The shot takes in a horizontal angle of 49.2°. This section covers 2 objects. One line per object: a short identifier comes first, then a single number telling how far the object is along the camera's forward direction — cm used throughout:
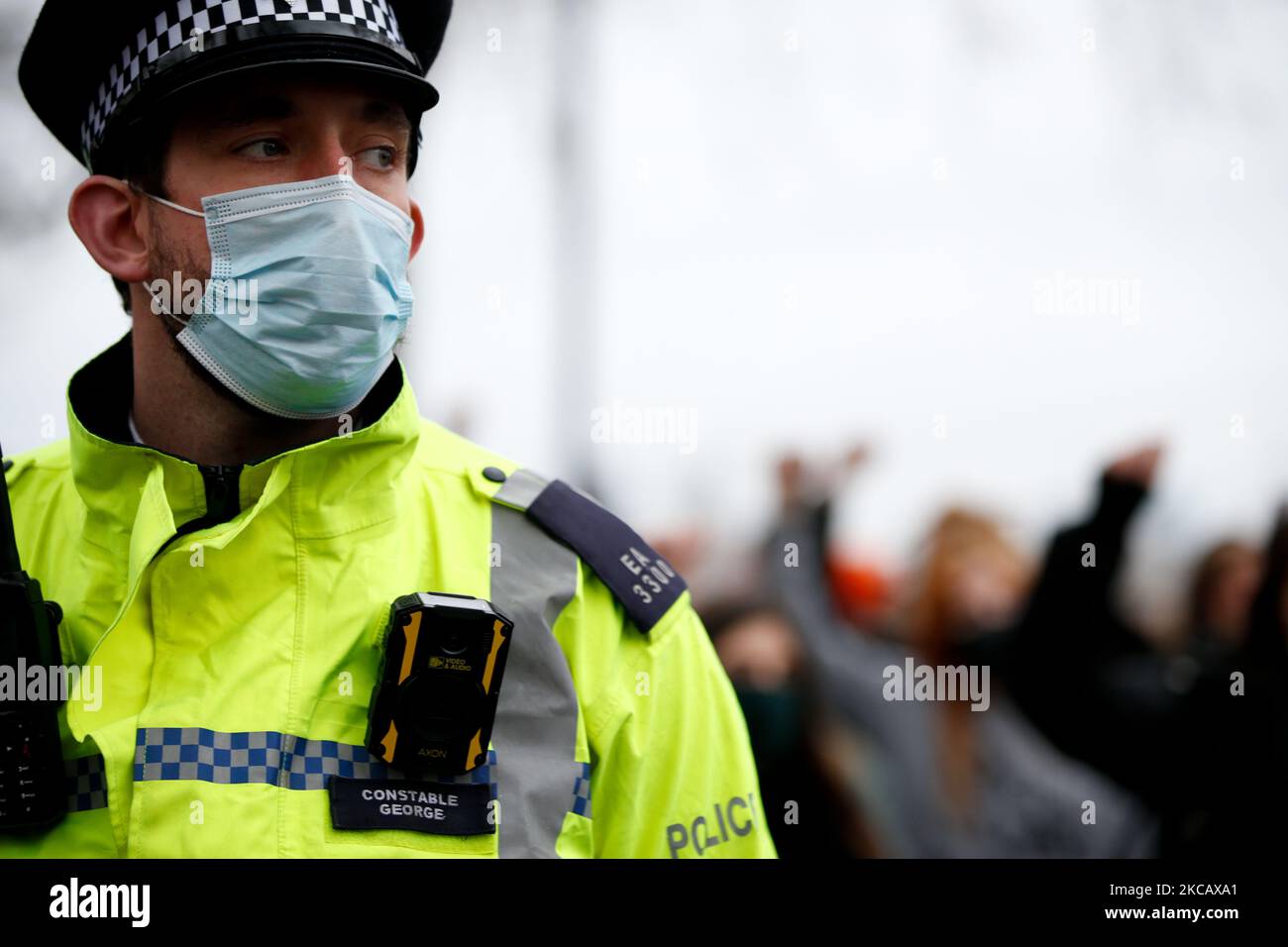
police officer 164
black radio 158
